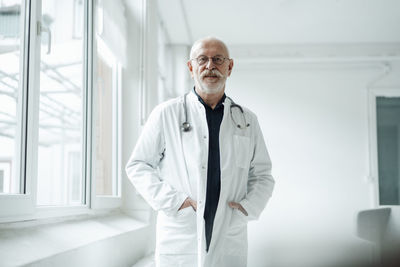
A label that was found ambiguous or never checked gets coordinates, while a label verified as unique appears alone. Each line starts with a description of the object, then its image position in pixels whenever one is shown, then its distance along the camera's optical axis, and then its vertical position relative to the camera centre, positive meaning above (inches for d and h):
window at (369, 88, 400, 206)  276.2 +13.7
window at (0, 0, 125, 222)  75.3 +11.6
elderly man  74.3 -1.2
